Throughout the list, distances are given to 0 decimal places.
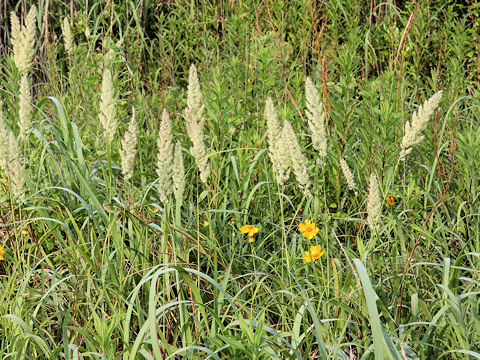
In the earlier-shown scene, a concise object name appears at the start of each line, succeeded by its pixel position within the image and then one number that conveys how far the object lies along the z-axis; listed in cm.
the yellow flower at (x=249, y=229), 368
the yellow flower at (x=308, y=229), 356
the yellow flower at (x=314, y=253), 347
